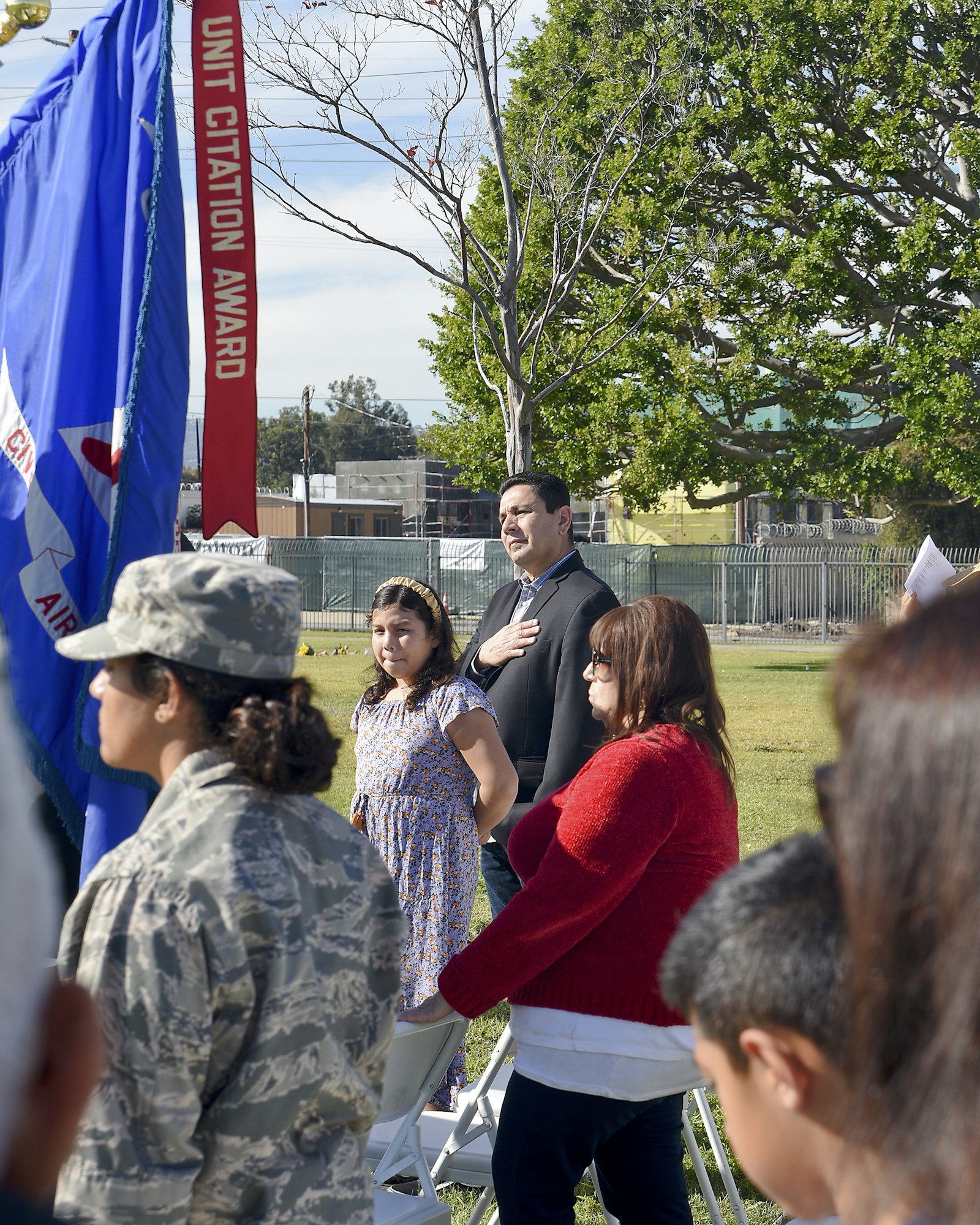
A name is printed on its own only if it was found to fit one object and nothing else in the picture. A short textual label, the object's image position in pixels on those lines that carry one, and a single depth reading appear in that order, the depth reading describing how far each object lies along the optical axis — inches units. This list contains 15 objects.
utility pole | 1902.1
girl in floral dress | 156.0
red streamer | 107.6
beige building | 2304.4
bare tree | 439.8
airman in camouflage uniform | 60.6
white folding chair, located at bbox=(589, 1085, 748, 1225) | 128.6
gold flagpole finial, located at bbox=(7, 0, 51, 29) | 111.2
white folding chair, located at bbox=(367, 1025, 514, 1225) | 124.6
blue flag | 102.1
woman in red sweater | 99.2
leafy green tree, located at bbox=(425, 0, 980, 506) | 852.6
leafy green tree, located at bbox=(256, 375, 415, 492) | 3651.6
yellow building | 1647.4
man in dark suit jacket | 161.6
